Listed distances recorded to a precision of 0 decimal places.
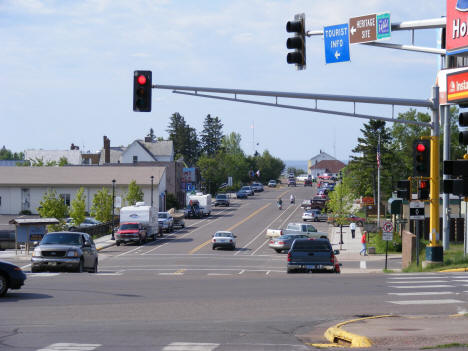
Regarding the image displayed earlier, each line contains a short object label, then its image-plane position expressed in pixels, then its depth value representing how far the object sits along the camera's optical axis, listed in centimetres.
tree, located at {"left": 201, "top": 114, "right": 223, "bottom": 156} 18975
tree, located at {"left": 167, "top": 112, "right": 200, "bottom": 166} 18394
